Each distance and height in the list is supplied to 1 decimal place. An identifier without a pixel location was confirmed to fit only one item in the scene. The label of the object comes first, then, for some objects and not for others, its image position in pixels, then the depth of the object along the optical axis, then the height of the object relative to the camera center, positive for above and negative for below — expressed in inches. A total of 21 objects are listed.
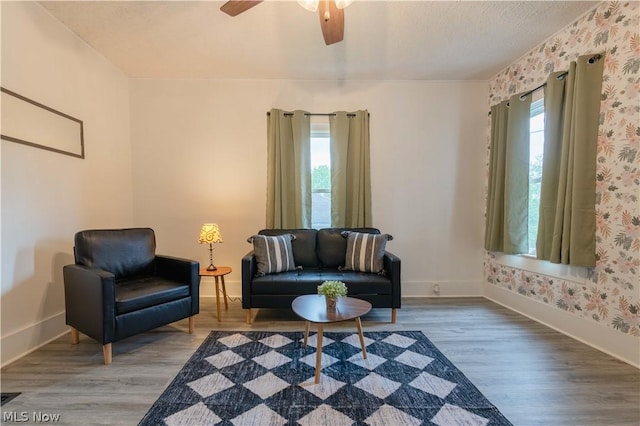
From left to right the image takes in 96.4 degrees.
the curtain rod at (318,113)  140.6 +40.3
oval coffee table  73.7 -32.7
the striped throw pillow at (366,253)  116.8 -23.8
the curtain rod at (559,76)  91.4 +42.8
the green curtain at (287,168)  139.2 +13.4
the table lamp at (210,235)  119.0 -16.5
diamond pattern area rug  61.7 -48.1
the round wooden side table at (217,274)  114.0 -31.6
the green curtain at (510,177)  119.6 +7.9
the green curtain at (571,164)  92.2 +10.6
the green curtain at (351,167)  140.3 +13.9
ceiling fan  68.8 +46.3
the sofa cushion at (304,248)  128.3 -23.7
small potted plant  80.5 -27.2
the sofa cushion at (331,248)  127.9 -23.7
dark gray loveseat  108.5 -34.3
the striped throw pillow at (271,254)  115.3 -24.1
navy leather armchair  81.9 -30.3
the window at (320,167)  146.4 +14.5
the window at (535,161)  115.7 +13.7
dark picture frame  84.7 +23.2
